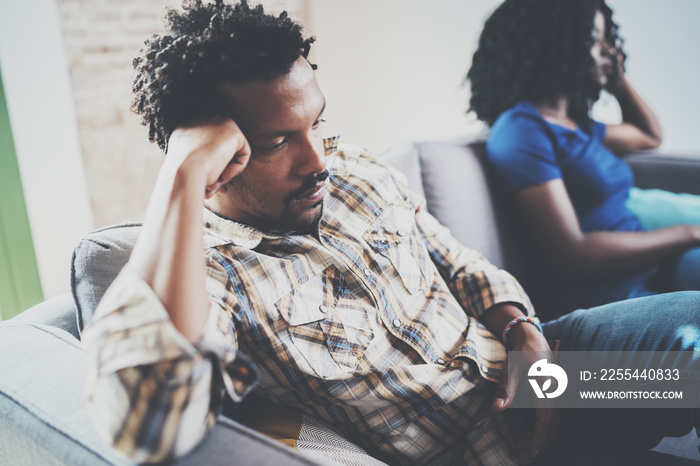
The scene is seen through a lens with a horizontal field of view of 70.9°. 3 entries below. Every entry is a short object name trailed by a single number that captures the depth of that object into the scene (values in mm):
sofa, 569
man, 754
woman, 1314
